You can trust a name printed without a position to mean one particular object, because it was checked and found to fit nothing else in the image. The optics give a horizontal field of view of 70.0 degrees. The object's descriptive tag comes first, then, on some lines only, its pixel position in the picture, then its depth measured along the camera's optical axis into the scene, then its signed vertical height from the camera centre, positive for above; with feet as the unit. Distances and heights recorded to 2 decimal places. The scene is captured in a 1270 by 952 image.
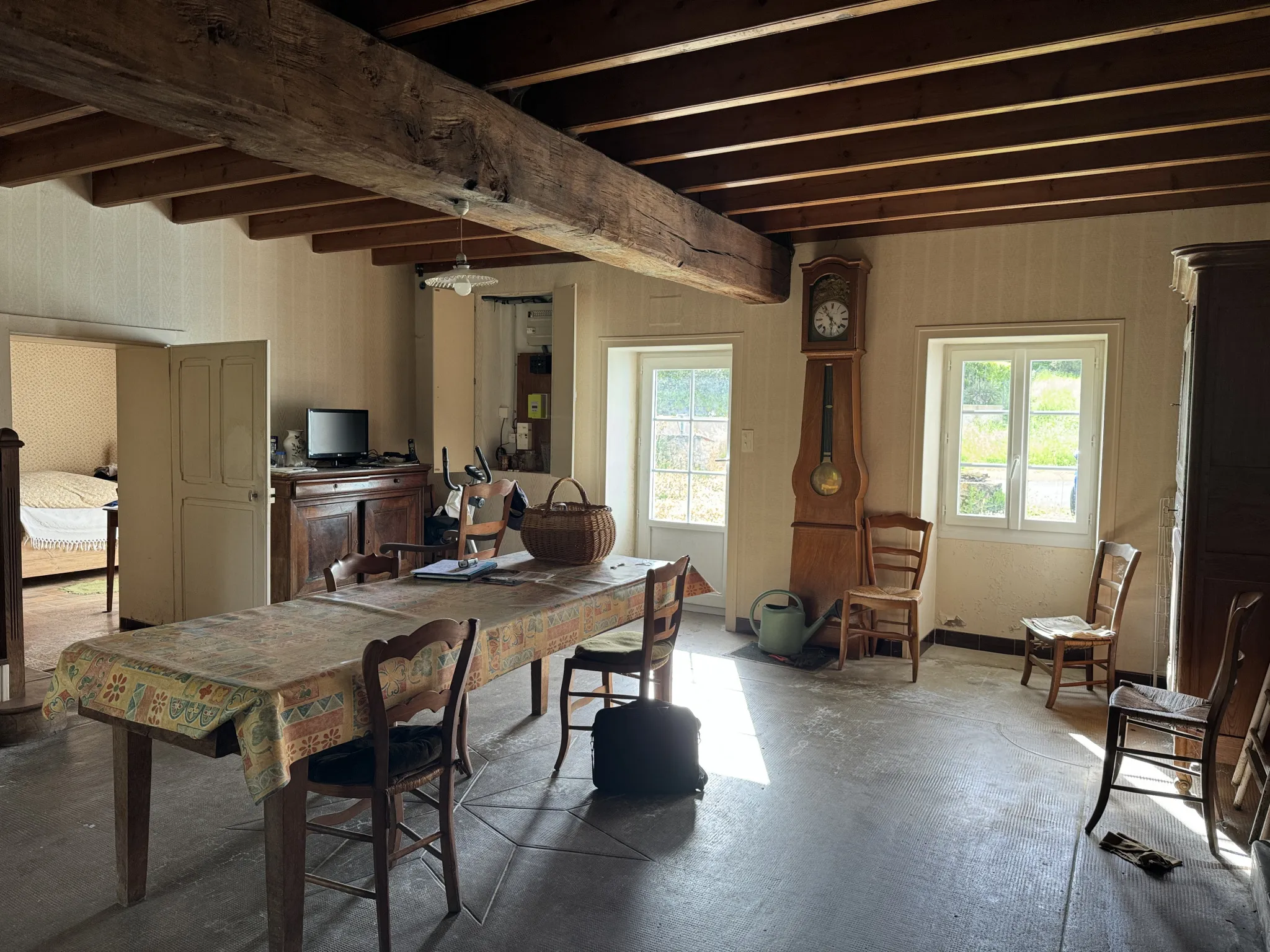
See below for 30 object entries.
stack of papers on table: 12.44 -2.17
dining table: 7.55 -2.48
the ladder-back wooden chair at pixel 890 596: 17.31 -3.27
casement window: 18.49 -0.26
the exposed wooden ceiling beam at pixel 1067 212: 15.46 +4.01
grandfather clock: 18.53 -0.37
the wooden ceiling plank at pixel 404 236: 20.06 +4.04
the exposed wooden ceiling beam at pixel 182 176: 14.62 +3.99
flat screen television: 20.88 -0.51
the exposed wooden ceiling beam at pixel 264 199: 16.10 +3.96
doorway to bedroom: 21.76 -2.34
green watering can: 18.54 -4.23
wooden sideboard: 19.06 -2.36
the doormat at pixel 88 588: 24.21 -4.94
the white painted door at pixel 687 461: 22.25 -0.98
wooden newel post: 13.88 -2.51
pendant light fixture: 14.15 +2.21
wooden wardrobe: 12.09 -0.45
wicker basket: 13.93 -1.78
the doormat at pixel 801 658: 18.08 -4.78
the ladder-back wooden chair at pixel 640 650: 12.00 -3.20
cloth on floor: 9.96 -4.74
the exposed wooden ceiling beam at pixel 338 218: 17.74 +3.98
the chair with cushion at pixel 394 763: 8.10 -3.30
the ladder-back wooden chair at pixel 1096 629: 15.39 -3.48
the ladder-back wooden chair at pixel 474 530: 15.56 -1.98
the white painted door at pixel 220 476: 17.76 -1.34
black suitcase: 11.64 -4.25
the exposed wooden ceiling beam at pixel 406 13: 8.24 +3.70
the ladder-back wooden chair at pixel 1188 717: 10.33 -3.34
